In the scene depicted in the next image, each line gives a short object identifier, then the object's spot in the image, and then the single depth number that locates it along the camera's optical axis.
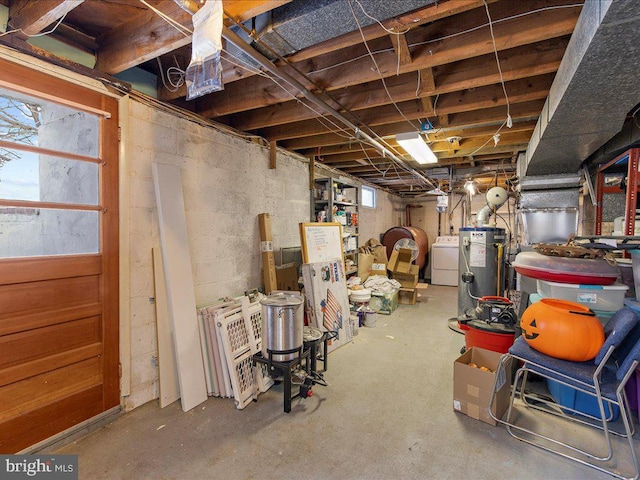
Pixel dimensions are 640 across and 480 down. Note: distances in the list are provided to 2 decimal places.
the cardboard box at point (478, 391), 1.97
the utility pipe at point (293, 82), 1.49
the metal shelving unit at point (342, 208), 4.32
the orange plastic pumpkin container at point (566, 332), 1.73
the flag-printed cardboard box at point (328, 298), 3.18
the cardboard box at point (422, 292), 5.46
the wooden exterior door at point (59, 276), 1.60
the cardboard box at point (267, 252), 3.21
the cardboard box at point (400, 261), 5.40
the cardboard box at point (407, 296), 5.10
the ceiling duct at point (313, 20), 1.33
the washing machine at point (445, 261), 6.67
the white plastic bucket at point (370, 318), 3.94
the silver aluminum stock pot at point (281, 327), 2.13
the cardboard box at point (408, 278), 5.24
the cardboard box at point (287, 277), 3.42
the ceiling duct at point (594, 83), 1.10
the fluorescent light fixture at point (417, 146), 2.86
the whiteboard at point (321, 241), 3.34
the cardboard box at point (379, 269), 5.27
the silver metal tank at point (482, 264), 4.09
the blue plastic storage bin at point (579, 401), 2.05
